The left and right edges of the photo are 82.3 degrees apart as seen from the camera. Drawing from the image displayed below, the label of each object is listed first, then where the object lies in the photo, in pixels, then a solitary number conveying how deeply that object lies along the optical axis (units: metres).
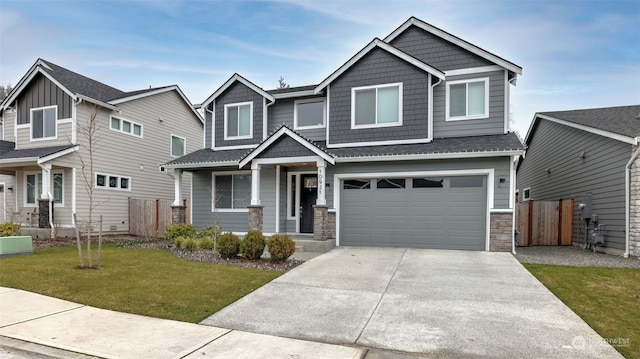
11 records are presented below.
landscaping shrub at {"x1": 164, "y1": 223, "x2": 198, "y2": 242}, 12.91
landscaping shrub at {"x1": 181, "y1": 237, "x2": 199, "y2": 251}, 11.14
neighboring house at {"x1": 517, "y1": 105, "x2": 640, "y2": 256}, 10.52
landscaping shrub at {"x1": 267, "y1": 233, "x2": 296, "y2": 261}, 9.12
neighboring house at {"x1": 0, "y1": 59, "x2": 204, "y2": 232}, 15.36
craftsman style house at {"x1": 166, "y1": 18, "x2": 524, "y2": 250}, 11.38
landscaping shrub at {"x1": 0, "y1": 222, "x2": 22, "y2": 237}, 12.93
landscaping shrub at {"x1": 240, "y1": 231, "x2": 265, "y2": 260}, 9.35
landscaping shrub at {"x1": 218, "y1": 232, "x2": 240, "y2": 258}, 9.59
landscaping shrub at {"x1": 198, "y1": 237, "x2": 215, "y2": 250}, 11.27
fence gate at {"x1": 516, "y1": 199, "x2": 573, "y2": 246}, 14.01
